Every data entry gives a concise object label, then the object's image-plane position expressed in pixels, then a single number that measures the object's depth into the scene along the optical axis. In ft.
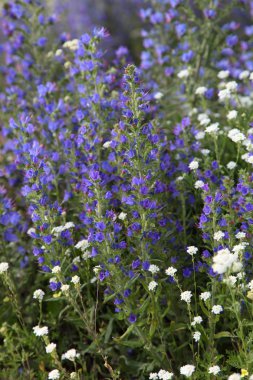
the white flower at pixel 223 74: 12.01
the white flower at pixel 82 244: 8.93
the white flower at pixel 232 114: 10.26
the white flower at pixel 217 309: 7.75
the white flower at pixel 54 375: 7.59
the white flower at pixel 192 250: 8.11
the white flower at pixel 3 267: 8.40
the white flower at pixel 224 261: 6.14
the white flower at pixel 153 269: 8.16
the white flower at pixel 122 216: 8.77
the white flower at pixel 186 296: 7.72
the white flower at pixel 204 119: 10.57
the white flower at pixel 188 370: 7.15
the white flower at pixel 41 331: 7.87
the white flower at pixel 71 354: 7.33
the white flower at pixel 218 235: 7.78
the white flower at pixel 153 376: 8.00
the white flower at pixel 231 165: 9.60
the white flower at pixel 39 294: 8.51
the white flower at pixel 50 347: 7.69
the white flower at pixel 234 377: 6.43
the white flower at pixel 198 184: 9.16
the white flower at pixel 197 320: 7.79
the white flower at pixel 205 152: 9.80
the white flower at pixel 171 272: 7.97
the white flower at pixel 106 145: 9.63
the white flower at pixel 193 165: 9.29
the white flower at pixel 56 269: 7.97
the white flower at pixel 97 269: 8.12
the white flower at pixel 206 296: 7.88
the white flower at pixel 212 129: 9.58
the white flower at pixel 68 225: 8.84
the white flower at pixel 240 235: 7.88
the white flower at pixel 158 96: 11.90
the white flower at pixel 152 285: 8.06
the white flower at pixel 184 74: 12.28
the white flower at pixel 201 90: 11.64
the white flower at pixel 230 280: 6.59
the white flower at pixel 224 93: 10.56
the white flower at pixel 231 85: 10.62
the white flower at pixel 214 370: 7.22
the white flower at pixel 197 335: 7.67
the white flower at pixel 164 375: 7.52
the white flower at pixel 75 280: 7.80
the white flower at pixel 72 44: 11.89
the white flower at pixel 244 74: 11.55
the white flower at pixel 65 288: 7.64
